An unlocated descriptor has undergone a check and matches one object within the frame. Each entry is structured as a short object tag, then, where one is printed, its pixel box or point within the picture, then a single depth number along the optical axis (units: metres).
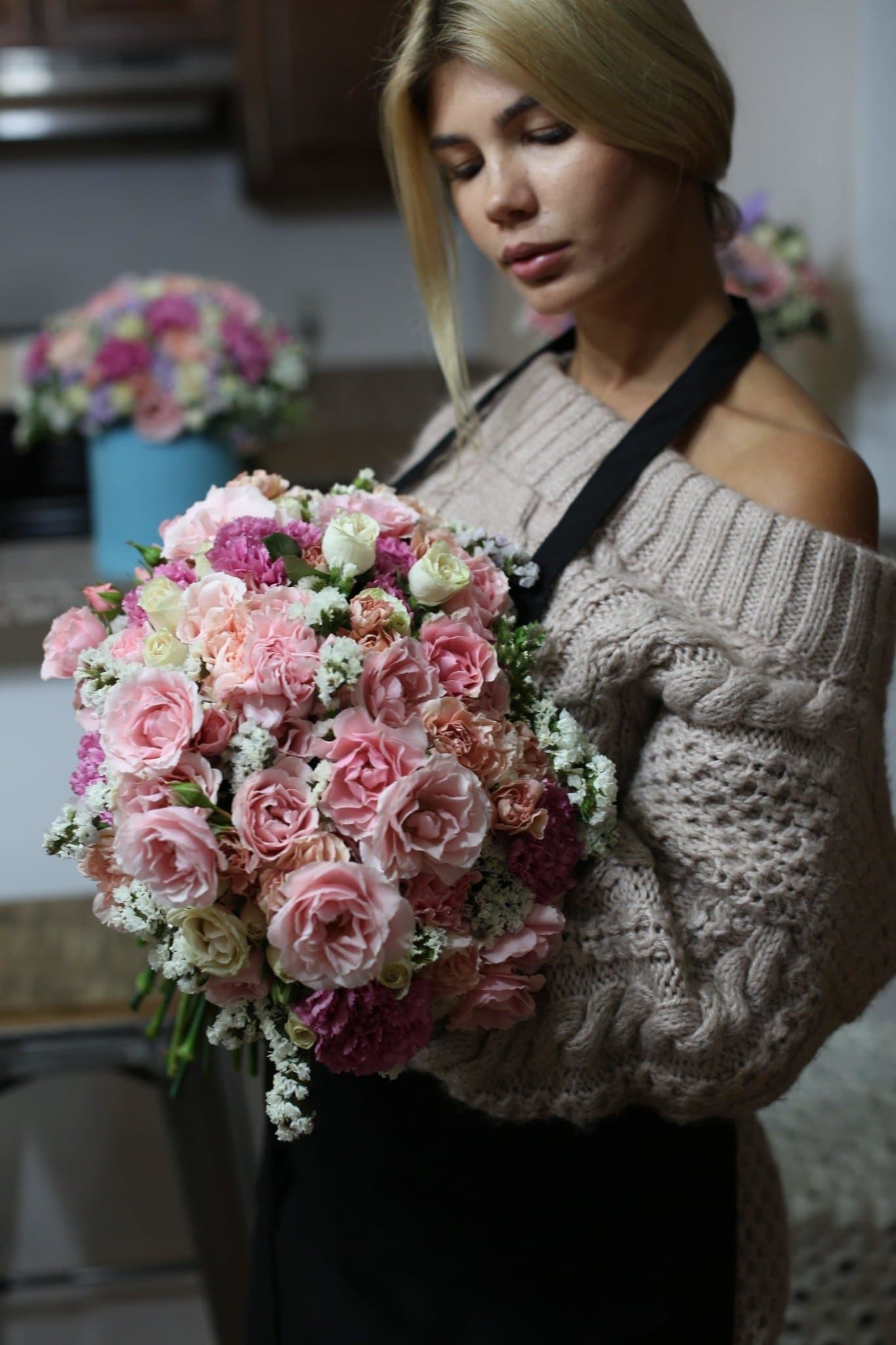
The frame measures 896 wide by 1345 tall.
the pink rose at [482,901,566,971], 0.78
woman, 0.85
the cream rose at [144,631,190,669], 0.75
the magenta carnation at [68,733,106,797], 0.78
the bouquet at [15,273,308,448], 1.78
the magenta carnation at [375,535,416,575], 0.81
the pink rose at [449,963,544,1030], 0.79
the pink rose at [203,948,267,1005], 0.74
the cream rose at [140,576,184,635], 0.77
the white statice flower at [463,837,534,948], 0.78
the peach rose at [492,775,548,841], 0.77
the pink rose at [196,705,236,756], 0.72
